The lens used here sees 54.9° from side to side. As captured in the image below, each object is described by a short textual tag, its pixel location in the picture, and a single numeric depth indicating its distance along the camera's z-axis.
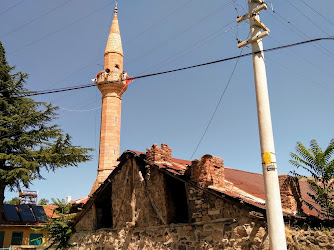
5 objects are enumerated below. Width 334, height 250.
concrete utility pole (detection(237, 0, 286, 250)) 6.27
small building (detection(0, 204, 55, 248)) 25.09
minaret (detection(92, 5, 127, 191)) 24.72
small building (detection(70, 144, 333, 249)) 8.48
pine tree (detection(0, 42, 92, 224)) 19.86
